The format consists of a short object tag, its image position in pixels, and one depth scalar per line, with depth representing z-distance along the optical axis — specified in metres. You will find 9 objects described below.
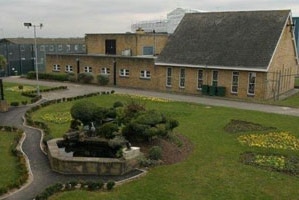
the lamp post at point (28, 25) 33.06
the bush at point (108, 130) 16.84
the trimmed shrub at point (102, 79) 42.94
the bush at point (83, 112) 17.73
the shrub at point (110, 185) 13.45
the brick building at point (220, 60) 34.44
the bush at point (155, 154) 16.45
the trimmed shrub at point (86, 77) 44.53
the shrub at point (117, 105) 20.36
